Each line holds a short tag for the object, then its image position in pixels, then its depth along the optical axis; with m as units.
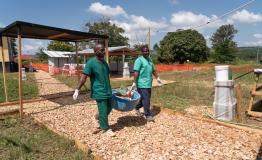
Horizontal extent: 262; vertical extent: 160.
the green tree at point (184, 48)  39.09
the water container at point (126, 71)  18.42
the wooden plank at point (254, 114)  5.49
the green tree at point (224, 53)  39.50
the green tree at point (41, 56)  48.01
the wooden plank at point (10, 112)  5.88
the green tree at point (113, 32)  45.31
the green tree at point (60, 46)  45.66
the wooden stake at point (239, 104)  5.12
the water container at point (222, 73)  5.42
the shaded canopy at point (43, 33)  5.89
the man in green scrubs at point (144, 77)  5.01
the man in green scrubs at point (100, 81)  4.09
